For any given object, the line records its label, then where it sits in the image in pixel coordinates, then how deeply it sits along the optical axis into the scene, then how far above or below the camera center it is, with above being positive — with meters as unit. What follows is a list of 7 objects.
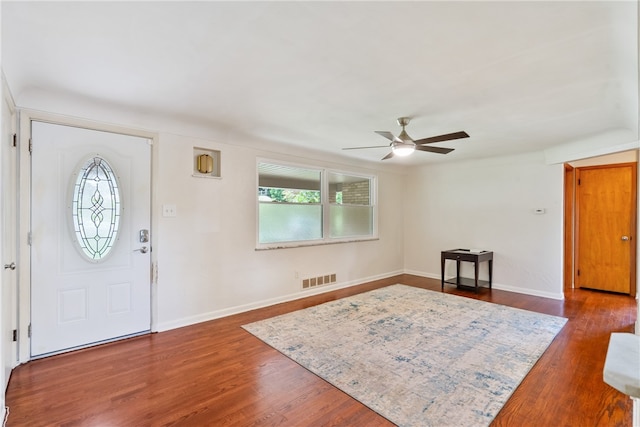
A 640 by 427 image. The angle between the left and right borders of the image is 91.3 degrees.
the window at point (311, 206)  4.60 +0.17
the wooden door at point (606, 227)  5.09 -0.18
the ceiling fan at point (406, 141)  3.04 +0.77
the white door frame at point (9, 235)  2.33 -0.16
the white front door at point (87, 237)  2.84 -0.21
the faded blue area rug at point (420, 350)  2.17 -1.27
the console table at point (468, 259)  5.17 -0.73
